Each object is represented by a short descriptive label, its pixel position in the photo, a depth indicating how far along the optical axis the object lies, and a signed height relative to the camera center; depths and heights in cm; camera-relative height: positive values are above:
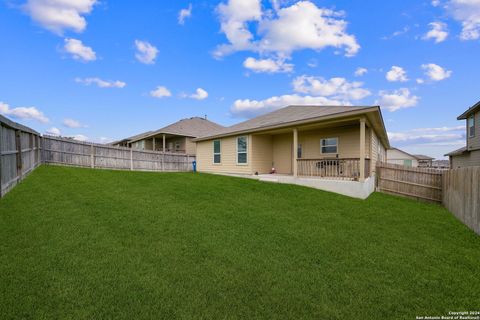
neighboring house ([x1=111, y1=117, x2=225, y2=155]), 2317 +208
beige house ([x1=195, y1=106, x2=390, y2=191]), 1027 +60
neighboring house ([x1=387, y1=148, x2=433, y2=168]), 3769 -62
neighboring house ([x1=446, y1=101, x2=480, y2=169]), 1503 +124
